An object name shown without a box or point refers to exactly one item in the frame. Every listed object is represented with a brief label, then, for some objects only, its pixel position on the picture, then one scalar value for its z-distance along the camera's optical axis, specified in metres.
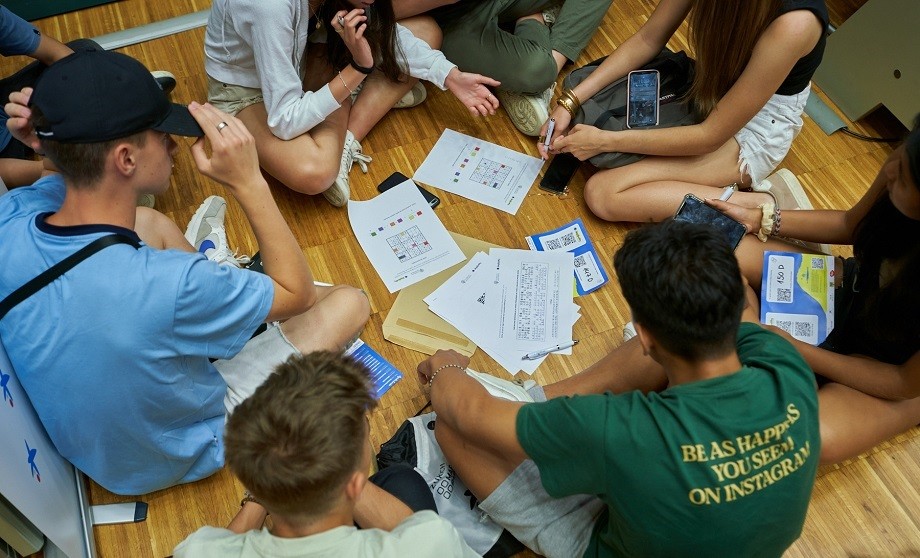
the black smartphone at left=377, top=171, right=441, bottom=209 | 2.58
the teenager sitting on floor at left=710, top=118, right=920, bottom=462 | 1.72
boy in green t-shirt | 1.29
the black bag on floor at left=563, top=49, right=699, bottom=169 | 2.47
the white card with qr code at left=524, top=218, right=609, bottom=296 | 2.40
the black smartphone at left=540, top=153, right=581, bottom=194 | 2.63
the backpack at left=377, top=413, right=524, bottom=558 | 1.85
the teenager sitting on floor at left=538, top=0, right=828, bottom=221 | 2.08
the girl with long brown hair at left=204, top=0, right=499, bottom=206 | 2.21
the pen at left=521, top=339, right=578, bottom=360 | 2.23
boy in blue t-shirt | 1.45
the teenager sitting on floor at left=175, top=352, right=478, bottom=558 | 1.18
